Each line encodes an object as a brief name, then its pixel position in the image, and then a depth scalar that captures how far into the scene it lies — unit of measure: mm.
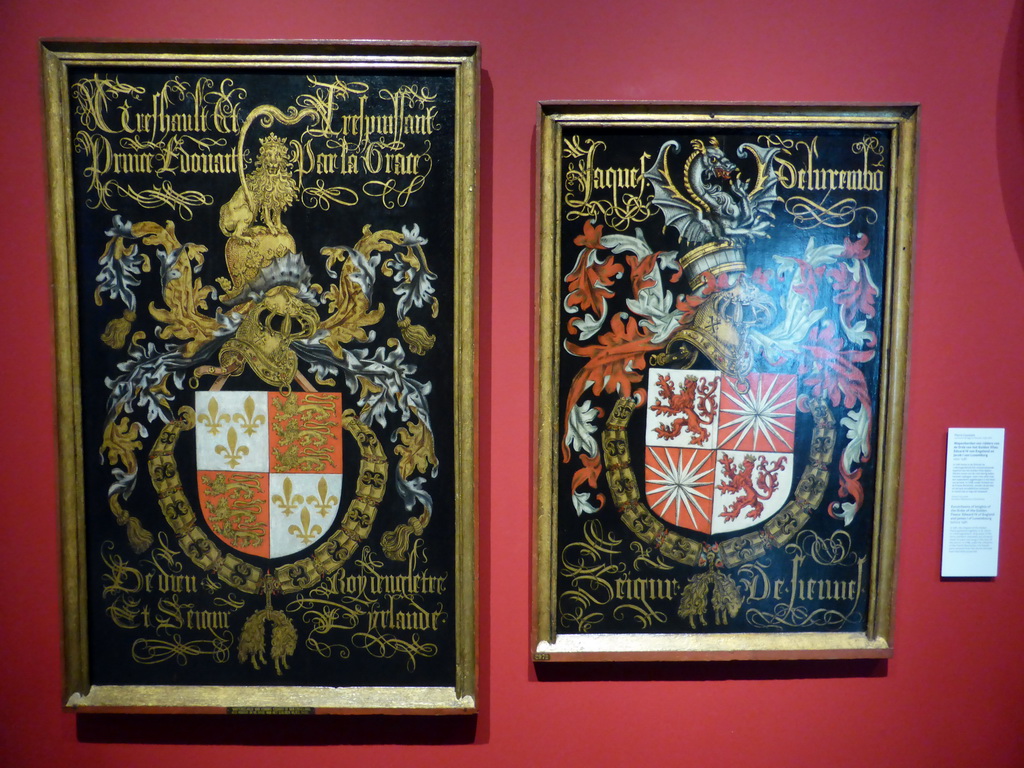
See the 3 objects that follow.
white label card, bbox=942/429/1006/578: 1419
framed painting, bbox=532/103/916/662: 1336
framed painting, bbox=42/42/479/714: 1314
